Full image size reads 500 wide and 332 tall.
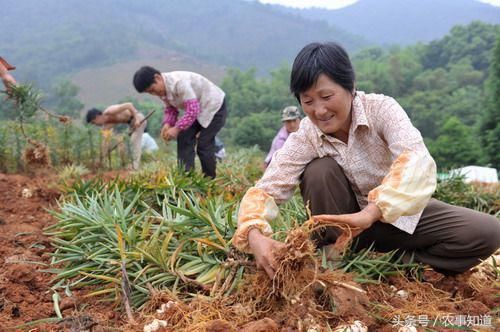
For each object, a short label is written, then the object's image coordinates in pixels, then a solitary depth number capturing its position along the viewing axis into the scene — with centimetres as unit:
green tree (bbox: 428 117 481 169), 1221
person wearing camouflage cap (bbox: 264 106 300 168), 485
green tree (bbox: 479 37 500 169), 1148
